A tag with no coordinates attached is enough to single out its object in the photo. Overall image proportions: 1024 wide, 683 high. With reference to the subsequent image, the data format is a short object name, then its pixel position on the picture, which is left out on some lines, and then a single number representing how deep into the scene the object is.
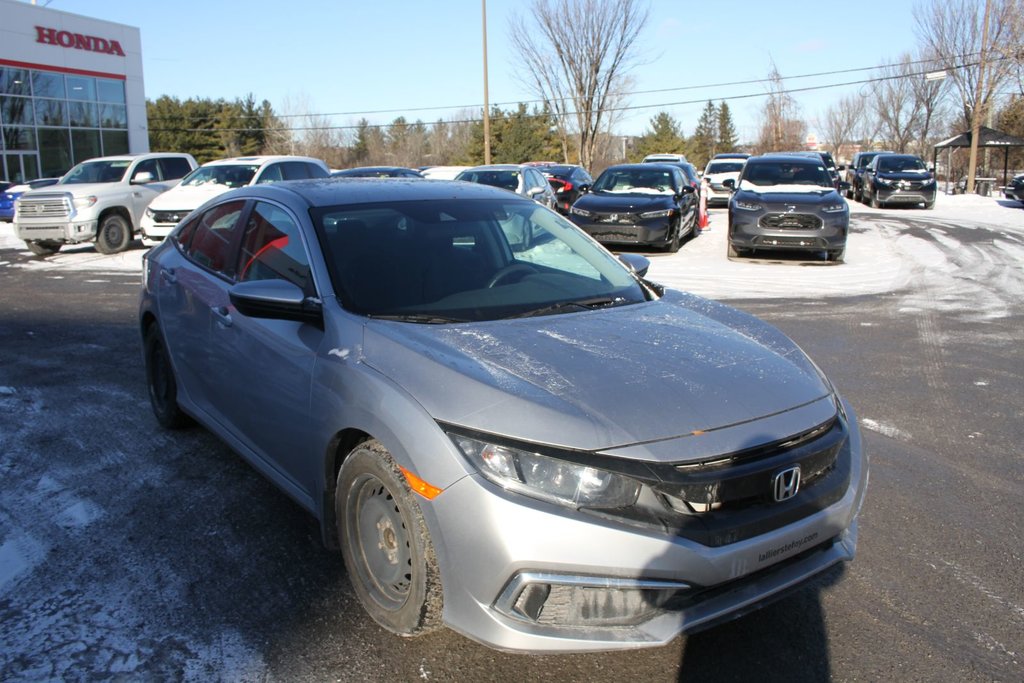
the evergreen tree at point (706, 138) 88.06
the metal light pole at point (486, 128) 33.92
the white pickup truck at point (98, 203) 15.67
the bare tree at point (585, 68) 35.69
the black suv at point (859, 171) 31.71
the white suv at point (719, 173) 27.92
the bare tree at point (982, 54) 28.20
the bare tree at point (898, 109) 53.33
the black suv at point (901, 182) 26.95
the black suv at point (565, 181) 21.20
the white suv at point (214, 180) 15.48
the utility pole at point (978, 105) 32.75
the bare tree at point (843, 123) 66.31
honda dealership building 31.30
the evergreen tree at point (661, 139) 79.06
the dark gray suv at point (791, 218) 13.59
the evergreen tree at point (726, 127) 92.56
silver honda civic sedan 2.53
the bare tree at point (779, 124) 55.44
